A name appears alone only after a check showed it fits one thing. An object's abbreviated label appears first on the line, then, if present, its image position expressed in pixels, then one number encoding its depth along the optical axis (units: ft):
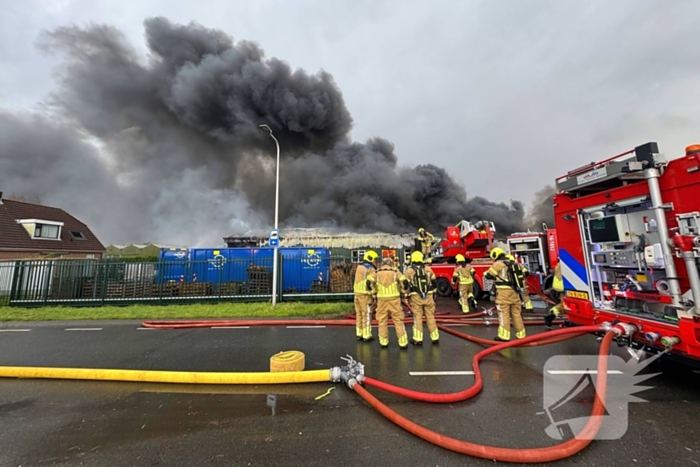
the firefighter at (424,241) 35.73
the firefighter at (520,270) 16.97
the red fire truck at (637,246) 9.47
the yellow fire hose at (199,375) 11.58
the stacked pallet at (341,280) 32.99
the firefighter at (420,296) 16.85
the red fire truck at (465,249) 33.73
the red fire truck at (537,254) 29.35
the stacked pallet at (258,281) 34.09
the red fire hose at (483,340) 12.42
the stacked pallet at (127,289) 32.96
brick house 59.41
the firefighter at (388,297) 16.19
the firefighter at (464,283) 25.94
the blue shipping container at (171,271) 33.76
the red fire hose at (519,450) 6.98
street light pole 30.03
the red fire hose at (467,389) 9.71
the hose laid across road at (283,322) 22.35
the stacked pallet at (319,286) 33.46
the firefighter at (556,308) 17.95
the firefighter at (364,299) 17.78
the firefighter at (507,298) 16.58
